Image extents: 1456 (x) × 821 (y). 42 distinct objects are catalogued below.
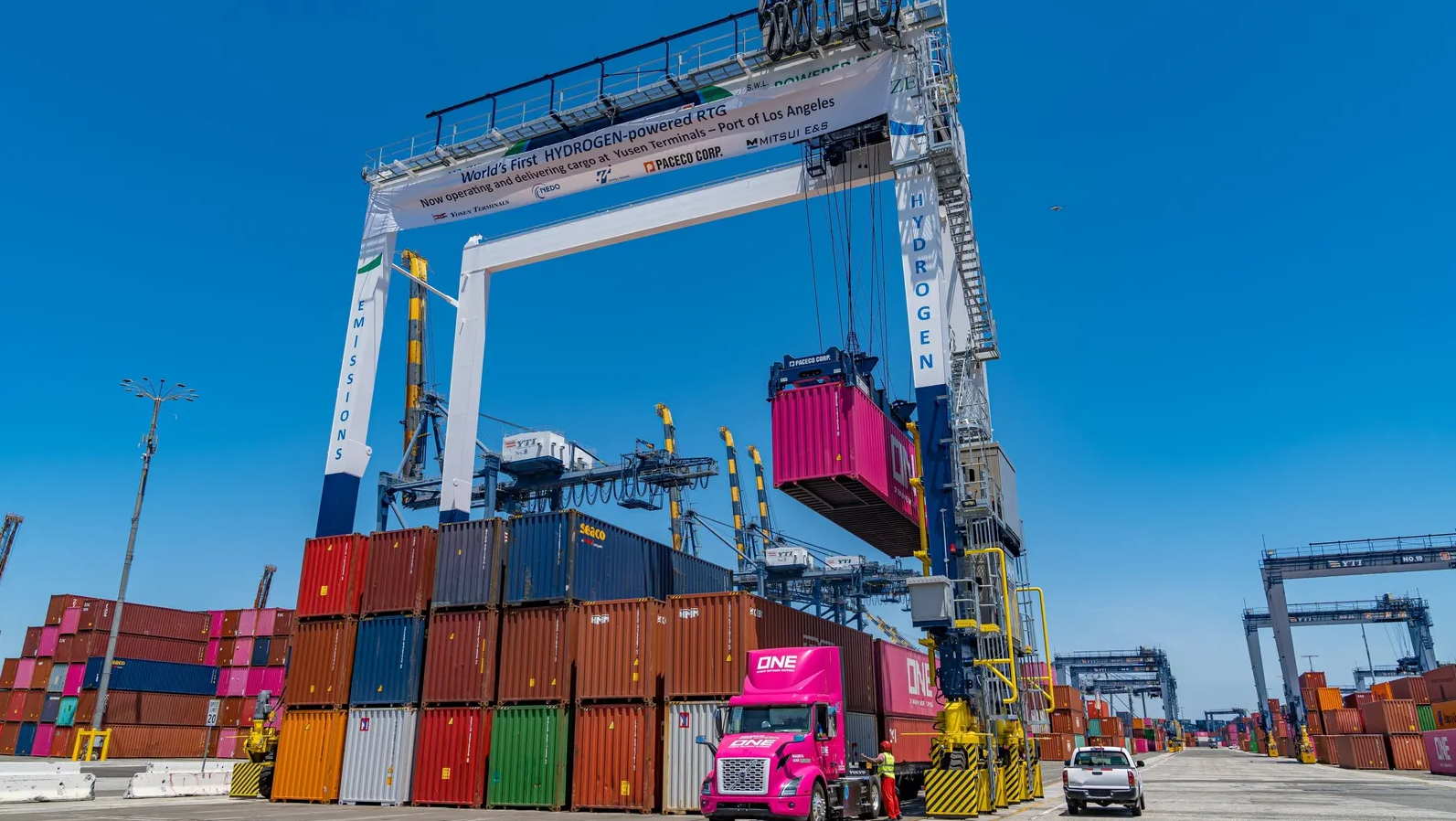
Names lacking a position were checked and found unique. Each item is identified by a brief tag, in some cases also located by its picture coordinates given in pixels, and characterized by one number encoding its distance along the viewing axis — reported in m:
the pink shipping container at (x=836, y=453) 17.78
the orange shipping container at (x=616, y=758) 17.38
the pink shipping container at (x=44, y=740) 47.44
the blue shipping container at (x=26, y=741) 48.22
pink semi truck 12.60
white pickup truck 17.22
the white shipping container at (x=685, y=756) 16.98
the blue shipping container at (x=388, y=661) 20.05
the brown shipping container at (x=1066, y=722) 60.08
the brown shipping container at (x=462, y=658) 19.34
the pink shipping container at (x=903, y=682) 21.66
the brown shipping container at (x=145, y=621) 47.50
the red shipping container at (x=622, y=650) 18.05
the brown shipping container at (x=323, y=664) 20.80
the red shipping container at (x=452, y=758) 18.83
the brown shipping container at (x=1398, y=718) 40.59
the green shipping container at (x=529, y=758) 18.12
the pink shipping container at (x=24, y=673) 49.06
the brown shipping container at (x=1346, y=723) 48.09
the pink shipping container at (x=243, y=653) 49.59
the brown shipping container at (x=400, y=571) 20.70
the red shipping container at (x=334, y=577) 21.52
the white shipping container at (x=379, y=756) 19.42
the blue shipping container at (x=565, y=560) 19.34
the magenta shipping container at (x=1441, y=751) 35.16
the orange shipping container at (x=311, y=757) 20.19
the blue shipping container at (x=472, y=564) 19.94
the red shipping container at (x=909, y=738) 21.03
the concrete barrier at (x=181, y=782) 22.80
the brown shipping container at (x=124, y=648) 46.84
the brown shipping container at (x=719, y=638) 17.27
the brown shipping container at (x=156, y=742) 45.56
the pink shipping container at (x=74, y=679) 47.06
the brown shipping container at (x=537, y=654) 18.73
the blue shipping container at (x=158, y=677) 46.00
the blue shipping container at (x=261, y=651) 49.34
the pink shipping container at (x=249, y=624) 50.16
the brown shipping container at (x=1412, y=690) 41.54
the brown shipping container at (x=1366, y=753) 41.94
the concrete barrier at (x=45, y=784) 20.58
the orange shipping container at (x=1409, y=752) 40.34
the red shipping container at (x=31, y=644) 49.34
